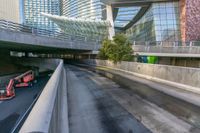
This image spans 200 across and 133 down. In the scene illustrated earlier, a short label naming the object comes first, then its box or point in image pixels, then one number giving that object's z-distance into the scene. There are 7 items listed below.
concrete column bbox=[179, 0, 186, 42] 23.13
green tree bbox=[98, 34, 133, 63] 14.02
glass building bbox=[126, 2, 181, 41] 23.61
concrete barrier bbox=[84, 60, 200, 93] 6.04
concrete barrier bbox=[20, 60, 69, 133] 1.14
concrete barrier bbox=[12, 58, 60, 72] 15.09
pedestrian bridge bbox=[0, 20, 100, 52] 11.08
